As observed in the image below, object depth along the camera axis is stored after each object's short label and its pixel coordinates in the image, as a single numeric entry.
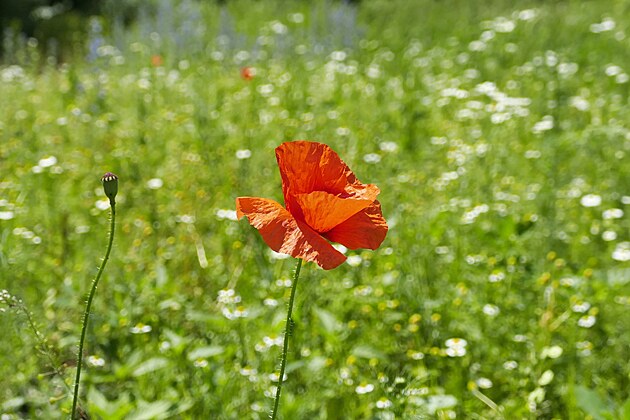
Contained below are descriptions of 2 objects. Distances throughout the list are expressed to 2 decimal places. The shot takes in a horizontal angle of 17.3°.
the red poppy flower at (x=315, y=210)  0.98
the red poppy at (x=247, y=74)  2.43
